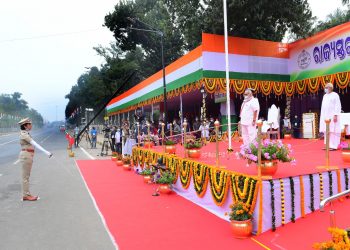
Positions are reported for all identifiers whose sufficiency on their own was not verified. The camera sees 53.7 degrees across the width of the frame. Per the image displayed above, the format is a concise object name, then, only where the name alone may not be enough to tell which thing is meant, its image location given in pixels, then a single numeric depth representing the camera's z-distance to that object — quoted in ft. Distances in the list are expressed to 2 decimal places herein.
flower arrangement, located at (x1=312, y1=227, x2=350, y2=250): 10.93
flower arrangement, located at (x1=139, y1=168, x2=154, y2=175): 35.27
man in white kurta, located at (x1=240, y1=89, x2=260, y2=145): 28.72
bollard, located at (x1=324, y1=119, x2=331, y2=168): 21.45
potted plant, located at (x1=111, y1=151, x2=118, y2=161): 58.05
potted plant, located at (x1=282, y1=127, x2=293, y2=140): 59.31
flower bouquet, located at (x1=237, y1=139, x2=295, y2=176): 19.13
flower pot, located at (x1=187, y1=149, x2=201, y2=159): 30.17
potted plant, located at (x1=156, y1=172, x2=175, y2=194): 30.17
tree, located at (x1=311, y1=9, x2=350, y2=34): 108.41
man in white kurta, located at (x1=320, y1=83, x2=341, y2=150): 31.91
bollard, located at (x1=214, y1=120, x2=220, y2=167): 23.80
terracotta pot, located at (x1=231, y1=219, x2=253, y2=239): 18.04
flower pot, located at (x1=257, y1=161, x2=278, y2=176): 19.13
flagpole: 39.50
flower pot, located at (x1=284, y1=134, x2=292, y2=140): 59.15
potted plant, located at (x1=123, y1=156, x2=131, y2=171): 47.52
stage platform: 18.28
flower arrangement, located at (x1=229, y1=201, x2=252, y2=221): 18.22
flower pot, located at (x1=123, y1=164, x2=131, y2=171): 47.47
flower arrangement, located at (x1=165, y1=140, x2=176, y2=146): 35.78
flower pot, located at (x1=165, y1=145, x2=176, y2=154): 35.83
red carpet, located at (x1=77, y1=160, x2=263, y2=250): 17.92
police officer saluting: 28.17
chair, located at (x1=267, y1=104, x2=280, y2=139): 52.06
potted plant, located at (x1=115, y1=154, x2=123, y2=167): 52.21
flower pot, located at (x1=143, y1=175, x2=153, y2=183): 35.62
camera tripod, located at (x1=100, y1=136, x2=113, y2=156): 71.17
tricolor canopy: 50.75
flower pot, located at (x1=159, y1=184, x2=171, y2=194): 30.30
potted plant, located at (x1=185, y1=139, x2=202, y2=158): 30.12
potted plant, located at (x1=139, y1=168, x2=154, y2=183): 35.32
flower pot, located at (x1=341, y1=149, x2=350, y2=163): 23.61
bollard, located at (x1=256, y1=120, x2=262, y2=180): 18.21
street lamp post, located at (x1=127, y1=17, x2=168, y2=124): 61.72
